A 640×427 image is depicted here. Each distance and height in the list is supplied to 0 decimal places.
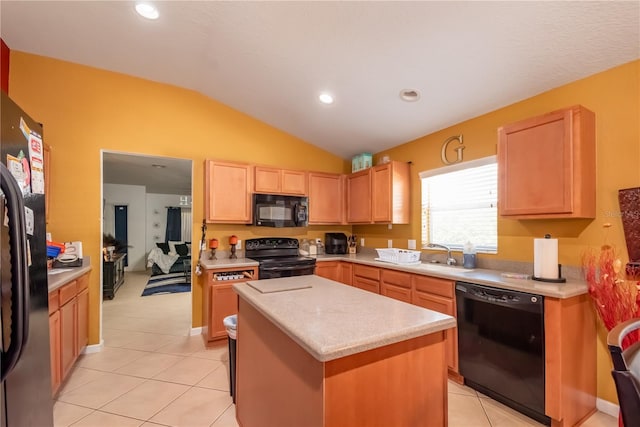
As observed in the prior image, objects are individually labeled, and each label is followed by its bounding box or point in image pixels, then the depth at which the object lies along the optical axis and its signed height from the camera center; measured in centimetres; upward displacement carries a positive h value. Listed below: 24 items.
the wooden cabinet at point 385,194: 363 +31
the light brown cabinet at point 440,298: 244 -73
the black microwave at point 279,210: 364 +10
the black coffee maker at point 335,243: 433 -39
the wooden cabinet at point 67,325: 210 -88
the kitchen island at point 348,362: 99 -57
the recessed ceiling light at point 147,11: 218 +161
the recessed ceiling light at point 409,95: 270 +117
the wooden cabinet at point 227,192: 345 +33
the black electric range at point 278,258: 336 -52
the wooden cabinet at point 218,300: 308 -88
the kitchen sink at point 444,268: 263 -50
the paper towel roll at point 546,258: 213 -31
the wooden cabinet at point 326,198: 416 +29
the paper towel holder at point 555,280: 209 -47
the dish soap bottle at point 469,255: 281 -38
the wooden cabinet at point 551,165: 201 +38
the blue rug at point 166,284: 568 -143
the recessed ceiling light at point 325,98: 303 +128
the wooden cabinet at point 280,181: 373 +49
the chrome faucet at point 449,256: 303 -42
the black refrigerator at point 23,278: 90 -22
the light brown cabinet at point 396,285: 287 -71
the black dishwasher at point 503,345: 192 -93
